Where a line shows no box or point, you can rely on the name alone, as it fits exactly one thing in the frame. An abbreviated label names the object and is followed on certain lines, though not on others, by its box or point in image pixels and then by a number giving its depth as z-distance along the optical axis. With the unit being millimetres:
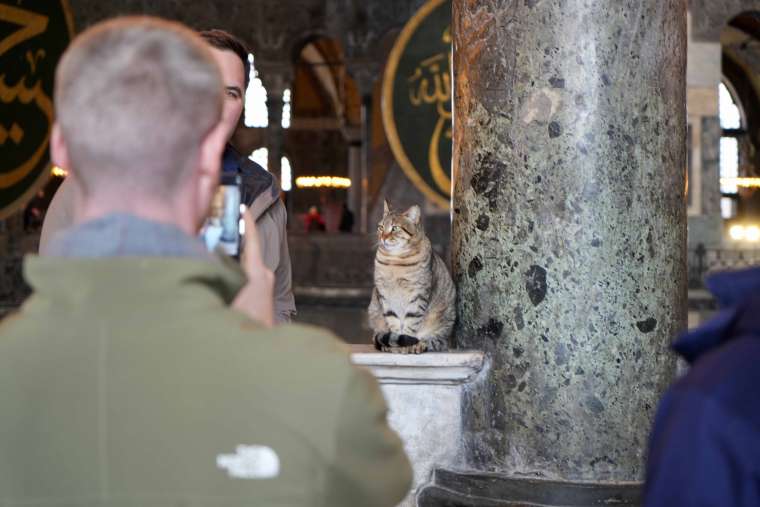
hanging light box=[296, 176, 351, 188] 25938
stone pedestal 3180
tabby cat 3256
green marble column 2979
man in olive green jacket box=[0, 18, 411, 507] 1101
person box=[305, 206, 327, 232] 22250
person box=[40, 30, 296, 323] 2328
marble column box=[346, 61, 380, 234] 15711
